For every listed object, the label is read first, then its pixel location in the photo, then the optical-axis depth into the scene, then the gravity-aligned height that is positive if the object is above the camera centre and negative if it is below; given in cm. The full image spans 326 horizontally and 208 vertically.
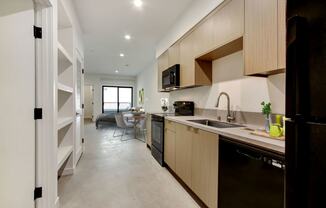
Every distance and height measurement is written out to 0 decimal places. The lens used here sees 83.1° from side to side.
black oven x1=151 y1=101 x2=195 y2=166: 340 -44
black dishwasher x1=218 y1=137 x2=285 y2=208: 117 -55
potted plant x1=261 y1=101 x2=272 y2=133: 163 -9
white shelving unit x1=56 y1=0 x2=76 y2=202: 291 +5
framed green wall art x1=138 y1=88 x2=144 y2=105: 937 +34
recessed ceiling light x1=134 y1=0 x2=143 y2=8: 293 +162
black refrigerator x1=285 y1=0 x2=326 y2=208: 67 +0
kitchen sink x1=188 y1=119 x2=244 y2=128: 219 -27
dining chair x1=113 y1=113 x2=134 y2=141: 581 -62
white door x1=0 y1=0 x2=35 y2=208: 140 -2
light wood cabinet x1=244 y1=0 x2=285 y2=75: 148 +57
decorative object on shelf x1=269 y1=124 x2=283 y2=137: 136 -20
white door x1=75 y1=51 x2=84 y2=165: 363 -21
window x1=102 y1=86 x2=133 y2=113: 1102 +23
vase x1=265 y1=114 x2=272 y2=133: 161 -17
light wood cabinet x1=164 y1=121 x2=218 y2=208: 182 -68
